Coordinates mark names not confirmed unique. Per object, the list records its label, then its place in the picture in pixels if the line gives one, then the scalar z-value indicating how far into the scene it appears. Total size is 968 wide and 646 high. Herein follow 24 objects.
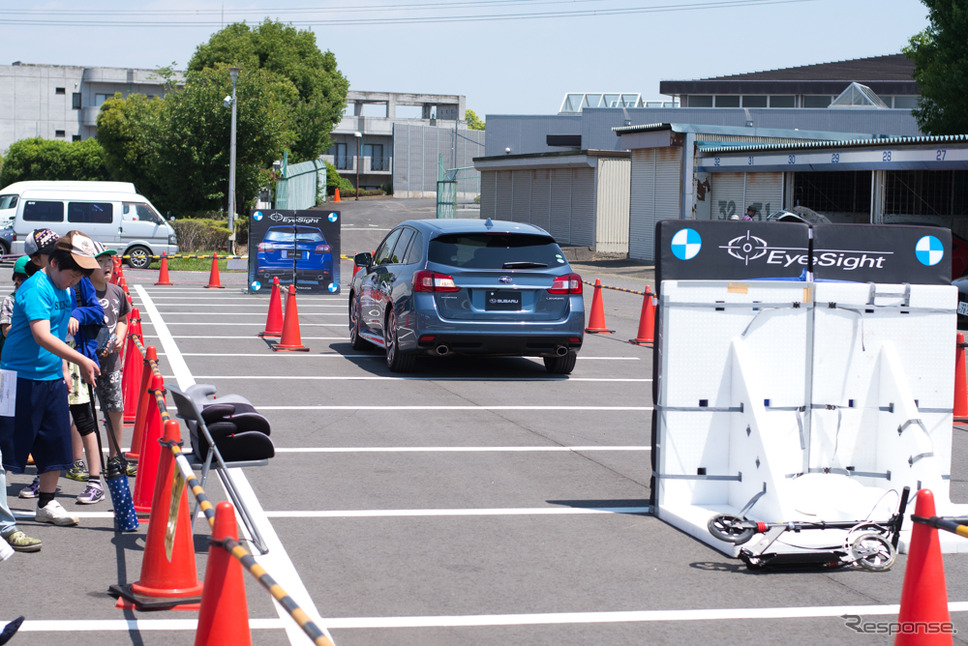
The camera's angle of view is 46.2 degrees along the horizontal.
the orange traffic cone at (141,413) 8.22
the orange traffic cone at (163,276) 27.38
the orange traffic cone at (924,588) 4.44
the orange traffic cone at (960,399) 11.51
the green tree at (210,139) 45.59
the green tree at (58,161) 76.00
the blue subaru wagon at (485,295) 12.57
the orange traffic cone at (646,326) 16.94
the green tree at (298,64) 69.75
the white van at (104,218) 32.12
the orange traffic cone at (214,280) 26.95
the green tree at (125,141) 57.12
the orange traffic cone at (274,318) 16.84
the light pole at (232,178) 39.31
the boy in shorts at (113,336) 7.96
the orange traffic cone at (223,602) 4.08
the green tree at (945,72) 37.09
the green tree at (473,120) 158.56
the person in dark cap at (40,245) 7.07
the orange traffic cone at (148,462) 7.05
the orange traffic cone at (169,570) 5.35
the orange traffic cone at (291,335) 15.29
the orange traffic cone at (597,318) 18.72
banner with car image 23.86
